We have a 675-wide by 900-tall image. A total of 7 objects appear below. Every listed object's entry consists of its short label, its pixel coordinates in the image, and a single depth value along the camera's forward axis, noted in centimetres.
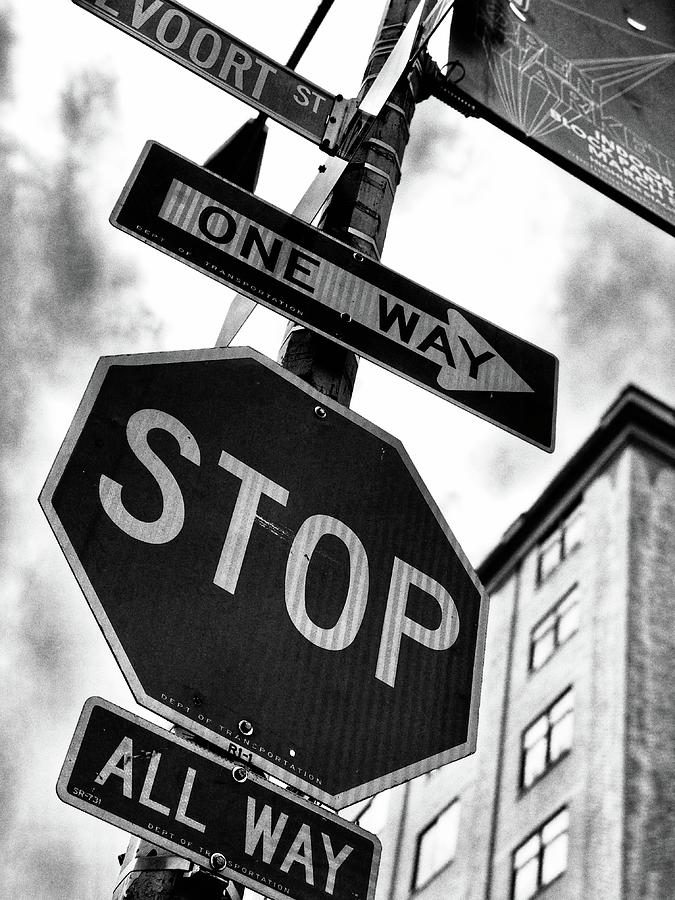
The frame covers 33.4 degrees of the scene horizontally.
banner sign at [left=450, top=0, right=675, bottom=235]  584
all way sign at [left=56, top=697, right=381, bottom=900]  215
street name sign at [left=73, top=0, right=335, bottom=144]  403
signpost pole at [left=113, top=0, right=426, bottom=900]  339
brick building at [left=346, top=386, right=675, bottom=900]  2372
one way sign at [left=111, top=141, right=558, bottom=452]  324
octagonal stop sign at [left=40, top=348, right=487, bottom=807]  244
